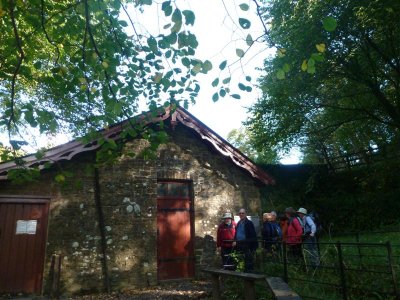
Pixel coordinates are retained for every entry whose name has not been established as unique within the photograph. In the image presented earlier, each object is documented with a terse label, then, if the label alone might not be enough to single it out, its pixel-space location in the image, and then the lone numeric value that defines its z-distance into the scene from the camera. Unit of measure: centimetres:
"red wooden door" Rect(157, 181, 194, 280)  970
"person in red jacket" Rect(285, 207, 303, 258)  822
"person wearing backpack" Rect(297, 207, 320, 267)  798
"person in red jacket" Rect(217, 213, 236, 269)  927
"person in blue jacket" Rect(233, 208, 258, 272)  787
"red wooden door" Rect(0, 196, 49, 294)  800
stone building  824
